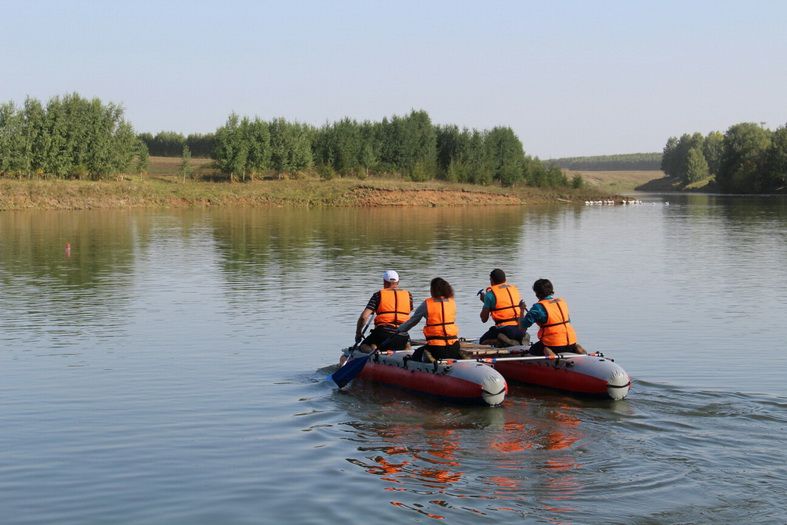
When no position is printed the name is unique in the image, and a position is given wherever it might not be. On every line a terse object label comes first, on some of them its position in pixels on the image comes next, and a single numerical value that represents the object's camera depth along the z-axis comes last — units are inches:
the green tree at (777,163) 6102.4
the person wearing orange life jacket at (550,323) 692.4
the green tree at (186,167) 4487.0
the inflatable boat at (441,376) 644.7
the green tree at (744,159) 6353.3
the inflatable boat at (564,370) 659.4
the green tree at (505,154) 5399.6
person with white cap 737.6
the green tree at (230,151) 4453.7
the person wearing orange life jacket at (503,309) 748.6
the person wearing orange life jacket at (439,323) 688.4
